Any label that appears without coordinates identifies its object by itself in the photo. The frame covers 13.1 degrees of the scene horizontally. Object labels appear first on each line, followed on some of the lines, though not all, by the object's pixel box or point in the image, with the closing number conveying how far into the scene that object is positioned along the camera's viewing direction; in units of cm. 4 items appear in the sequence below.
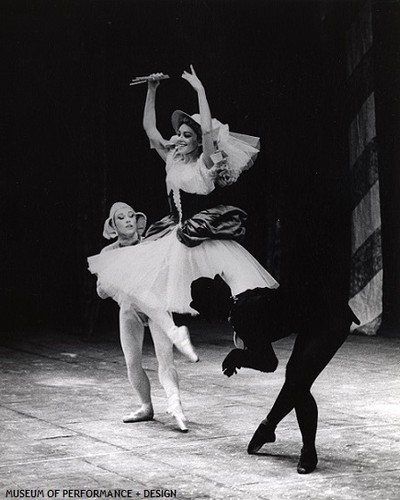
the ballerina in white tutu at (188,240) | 931
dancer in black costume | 780
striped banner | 1638
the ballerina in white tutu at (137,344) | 966
